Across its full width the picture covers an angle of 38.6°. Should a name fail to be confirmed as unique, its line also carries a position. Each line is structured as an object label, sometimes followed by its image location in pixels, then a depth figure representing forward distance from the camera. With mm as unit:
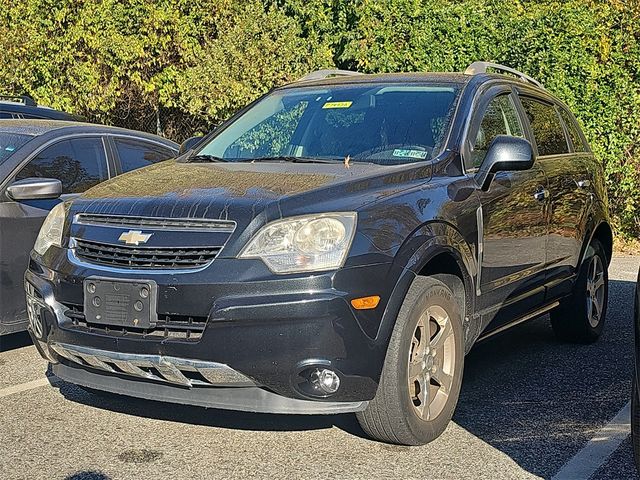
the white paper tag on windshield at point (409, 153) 4773
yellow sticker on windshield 5352
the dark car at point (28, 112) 9773
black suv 3801
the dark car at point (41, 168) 5684
